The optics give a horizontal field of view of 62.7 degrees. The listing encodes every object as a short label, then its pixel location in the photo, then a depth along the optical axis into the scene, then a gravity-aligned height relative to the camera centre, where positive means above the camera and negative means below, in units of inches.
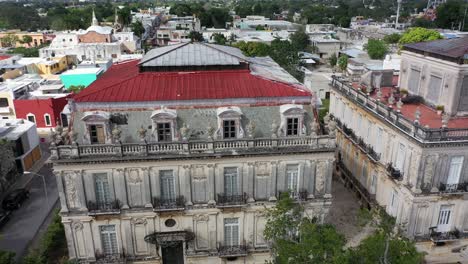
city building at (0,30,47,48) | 6382.9 -506.9
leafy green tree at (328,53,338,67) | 4996.3 -703.7
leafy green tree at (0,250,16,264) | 1089.6 -685.1
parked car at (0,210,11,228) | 1677.4 -884.0
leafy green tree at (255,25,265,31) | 7273.6 -423.2
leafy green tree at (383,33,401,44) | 5231.3 -462.3
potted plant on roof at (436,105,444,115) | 1553.9 -409.5
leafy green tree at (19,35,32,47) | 6373.0 -509.9
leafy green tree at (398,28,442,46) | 3885.3 -315.8
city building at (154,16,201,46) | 6382.9 -427.1
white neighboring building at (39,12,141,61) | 4662.9 -464.1
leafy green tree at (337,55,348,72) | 4250.0 -624.6
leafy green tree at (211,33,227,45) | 5321.9 -460.2
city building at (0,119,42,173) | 2092.8 -710.9
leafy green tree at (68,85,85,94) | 2837.1 -580.8
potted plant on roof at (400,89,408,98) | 1784.2 -398.0
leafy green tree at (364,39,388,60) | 4510.3 -521.3
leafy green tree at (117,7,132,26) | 7411.4 -206.7
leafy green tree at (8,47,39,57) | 5182.1 -582.3
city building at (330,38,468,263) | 1334.9 -512.4
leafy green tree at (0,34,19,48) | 6289.4 -513.3
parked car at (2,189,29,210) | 1774.1 -859.3
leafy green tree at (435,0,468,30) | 7263.8 -240.3
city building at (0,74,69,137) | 2564.0 -643.0
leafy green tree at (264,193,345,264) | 931.3 -566.0
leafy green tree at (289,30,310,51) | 5490.7 -478.3
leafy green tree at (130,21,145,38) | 6284.5 -360.9
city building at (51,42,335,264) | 1222.9 -490.9
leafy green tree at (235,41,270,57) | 4139.8 -465.2
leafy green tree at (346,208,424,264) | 938.7 -586.3
